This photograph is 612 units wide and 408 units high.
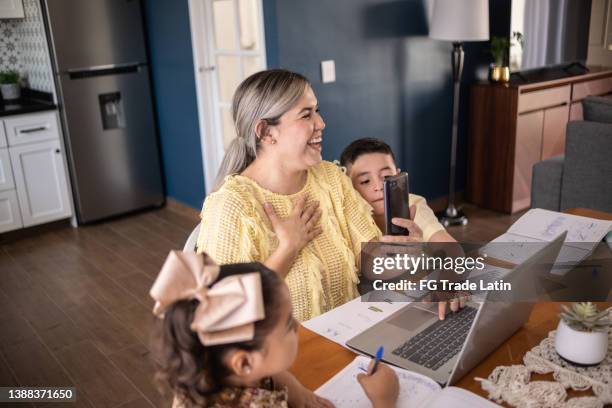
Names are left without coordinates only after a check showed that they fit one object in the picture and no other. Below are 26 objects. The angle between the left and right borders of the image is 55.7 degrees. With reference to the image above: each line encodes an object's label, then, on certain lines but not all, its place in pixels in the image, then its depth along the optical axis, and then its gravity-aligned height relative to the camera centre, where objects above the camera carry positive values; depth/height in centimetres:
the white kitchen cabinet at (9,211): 385 -104
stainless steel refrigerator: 382 -38
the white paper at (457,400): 100 -62
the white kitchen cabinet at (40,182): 387 -87
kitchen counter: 375 -35
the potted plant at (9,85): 403 -23
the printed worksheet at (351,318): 127 -62
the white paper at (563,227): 167 -59
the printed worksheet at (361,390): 104 -63
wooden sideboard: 387 -69
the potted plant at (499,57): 392 -19
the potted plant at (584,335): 106 -55
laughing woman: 145 -43
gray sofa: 294 -73
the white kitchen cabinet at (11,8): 384 +27
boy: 186 -43
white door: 356 -12
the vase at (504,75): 395 -31
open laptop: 103 -62
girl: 84 -42
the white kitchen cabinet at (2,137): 372 -53
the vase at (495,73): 396 -30
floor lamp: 337 +4
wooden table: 109 -63
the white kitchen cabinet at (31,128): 377 -50
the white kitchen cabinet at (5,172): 377 -77
